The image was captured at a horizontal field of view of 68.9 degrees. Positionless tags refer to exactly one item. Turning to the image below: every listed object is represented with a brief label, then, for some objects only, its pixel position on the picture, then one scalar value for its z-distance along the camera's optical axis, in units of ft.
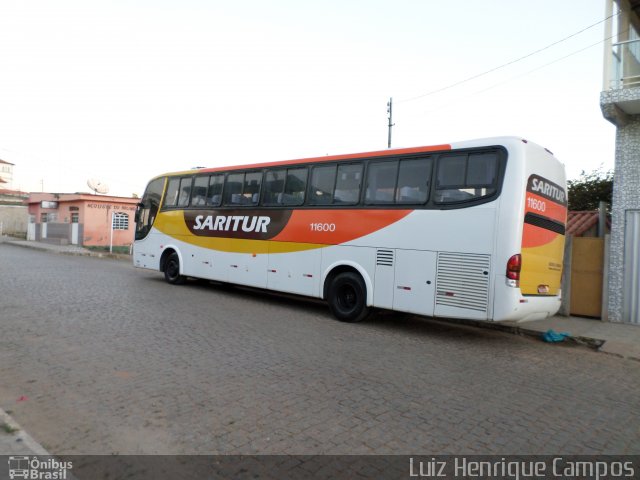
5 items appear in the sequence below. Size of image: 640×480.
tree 66.08
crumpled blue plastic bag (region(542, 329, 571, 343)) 27.53
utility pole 83.08
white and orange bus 23.91
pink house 101.96
